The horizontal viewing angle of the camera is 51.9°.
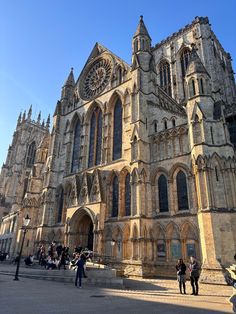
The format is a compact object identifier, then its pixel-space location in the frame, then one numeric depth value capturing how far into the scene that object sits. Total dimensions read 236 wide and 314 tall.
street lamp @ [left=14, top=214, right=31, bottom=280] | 16.51
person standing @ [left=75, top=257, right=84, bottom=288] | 11.67
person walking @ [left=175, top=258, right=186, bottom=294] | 10.56
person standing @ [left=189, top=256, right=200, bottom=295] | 10.24
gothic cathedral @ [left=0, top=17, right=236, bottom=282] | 15.75
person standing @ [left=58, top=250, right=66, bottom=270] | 16.53
